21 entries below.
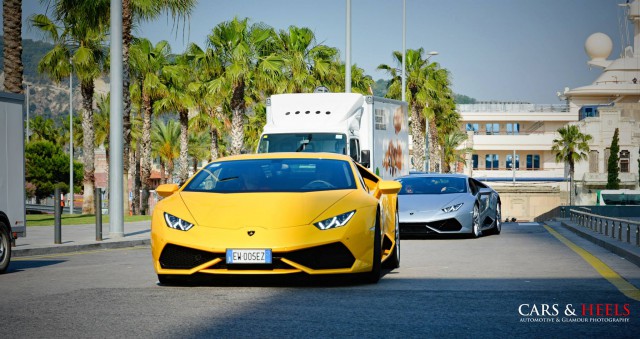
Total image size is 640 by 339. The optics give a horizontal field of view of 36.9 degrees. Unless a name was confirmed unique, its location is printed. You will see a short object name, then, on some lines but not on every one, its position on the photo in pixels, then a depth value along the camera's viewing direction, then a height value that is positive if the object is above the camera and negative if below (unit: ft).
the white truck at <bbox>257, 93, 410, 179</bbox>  74.84 +3.45
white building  342.23 +11.63
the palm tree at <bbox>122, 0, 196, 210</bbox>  105.19 +18.14
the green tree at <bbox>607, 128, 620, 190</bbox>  317.63 +0.26
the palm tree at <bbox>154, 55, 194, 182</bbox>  181.54 +15.65
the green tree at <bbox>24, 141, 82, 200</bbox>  291.38 +1.13
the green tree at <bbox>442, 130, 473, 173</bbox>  358.02 +6.80
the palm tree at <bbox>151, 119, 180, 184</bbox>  324.80 +10.07
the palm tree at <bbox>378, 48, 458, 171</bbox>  189.67 +15.87
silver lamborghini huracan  65.72 -2.62
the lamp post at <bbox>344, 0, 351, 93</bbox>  114.19 +14.90
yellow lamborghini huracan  30.96 -2.01
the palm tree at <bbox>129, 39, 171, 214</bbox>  170.60 +15.00
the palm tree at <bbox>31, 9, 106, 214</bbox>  136.56 +15.69
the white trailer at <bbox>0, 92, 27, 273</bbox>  43.45 +0.13
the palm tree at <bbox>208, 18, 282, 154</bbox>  138.21 +15.74
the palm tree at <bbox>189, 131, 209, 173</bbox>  359.25 +7.87
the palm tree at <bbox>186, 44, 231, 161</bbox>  139.64 +14.30
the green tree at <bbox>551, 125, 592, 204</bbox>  313.12 +7.22
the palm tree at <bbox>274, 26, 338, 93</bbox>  157.58 +18.22
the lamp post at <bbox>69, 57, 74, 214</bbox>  201.71 -0.91
